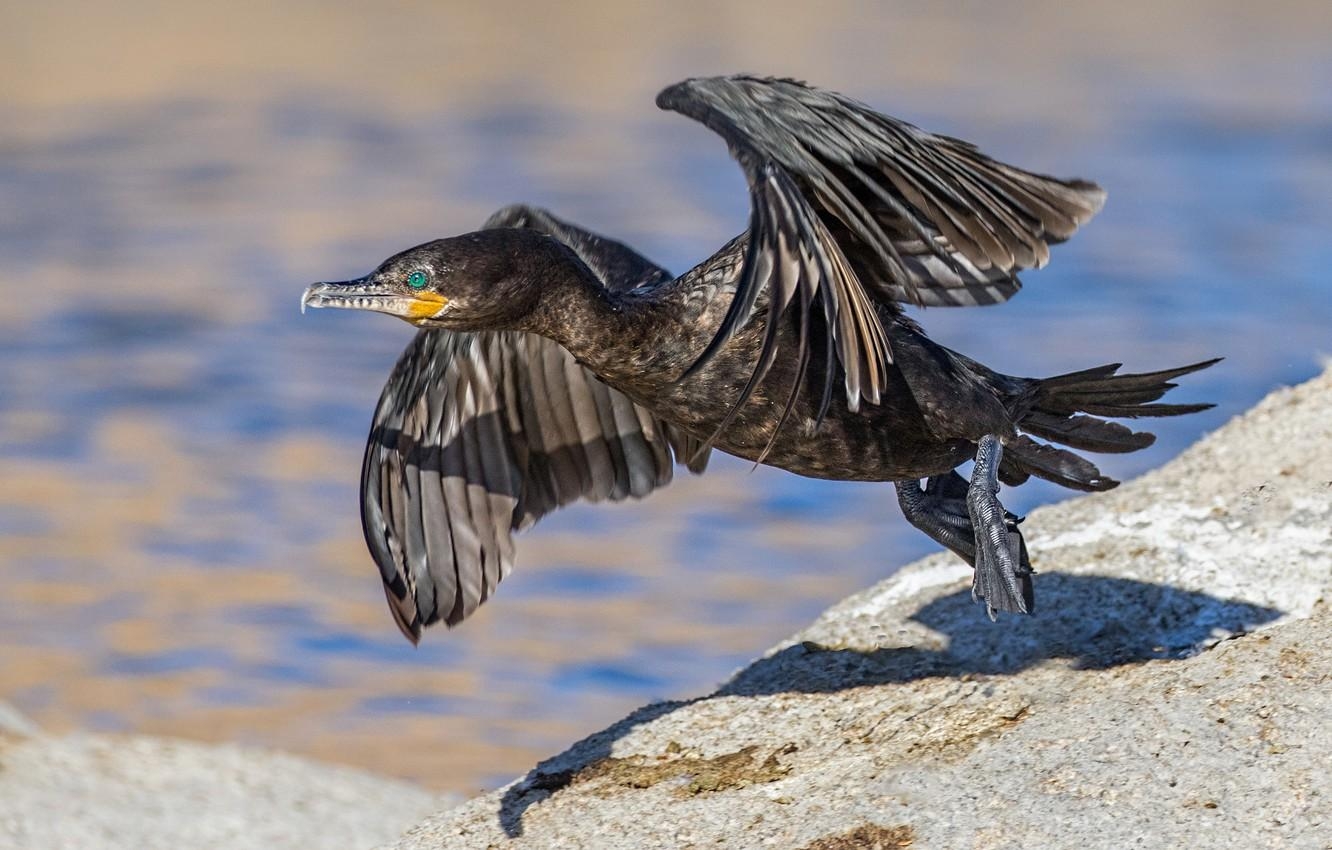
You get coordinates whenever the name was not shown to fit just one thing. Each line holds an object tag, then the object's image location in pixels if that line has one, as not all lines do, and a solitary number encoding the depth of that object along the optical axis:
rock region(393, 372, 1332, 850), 9.19
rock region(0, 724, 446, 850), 13.62
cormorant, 9.58
